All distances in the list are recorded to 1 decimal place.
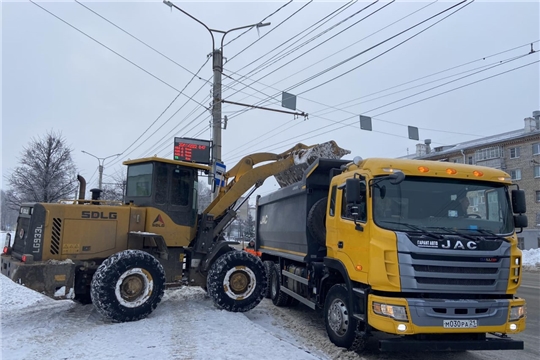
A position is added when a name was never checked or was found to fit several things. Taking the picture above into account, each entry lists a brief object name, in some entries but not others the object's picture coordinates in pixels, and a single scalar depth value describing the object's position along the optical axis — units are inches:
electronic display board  626.2
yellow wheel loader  294.2
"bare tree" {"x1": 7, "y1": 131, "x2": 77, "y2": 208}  880.9
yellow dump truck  211.2
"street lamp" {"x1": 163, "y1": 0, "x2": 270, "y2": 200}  568.7
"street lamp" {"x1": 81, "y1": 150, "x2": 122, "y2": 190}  1483.1
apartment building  1518.2
